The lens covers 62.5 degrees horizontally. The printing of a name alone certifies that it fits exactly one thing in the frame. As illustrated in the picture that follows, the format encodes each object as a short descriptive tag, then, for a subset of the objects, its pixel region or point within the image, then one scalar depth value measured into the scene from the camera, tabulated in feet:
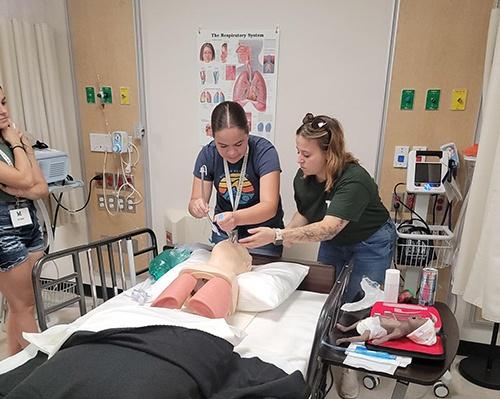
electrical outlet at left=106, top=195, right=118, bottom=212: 9.91
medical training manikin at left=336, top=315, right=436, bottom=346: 4.28
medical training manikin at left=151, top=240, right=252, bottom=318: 4.58
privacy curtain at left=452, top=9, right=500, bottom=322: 6.03
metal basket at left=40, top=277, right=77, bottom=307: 9.05
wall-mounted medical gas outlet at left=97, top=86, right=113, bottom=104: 9.23
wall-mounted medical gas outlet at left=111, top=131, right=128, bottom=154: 9.19
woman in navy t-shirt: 5.66
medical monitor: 6.70
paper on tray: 3.95
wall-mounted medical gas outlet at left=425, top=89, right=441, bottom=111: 7.30
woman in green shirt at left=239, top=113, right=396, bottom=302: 5.31
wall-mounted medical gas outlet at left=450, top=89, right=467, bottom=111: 7.19
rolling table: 3.89
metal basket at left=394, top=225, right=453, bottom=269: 6.62
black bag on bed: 3.13
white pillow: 5.13
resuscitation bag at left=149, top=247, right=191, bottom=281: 6.22
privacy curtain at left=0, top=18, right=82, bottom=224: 8.14
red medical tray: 4.14
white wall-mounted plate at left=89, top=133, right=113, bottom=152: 9.47
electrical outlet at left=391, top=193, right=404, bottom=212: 7.91
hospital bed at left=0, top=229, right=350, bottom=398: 4.29
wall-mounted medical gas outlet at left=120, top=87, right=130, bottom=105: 9.10
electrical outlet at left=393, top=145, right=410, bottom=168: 7.66
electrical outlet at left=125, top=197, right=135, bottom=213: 9.75
